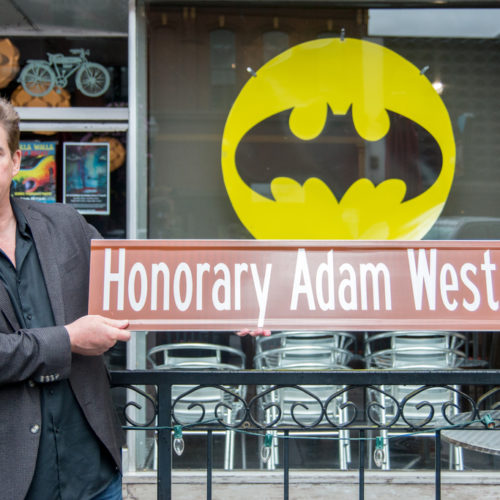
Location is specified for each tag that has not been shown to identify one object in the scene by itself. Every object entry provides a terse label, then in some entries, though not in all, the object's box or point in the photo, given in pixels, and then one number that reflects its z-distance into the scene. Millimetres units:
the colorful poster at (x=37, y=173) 4727
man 1398
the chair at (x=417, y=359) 4219
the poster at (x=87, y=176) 4715
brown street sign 1783
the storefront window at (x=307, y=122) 4691
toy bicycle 4750
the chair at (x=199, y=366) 4105
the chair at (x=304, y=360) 4137
